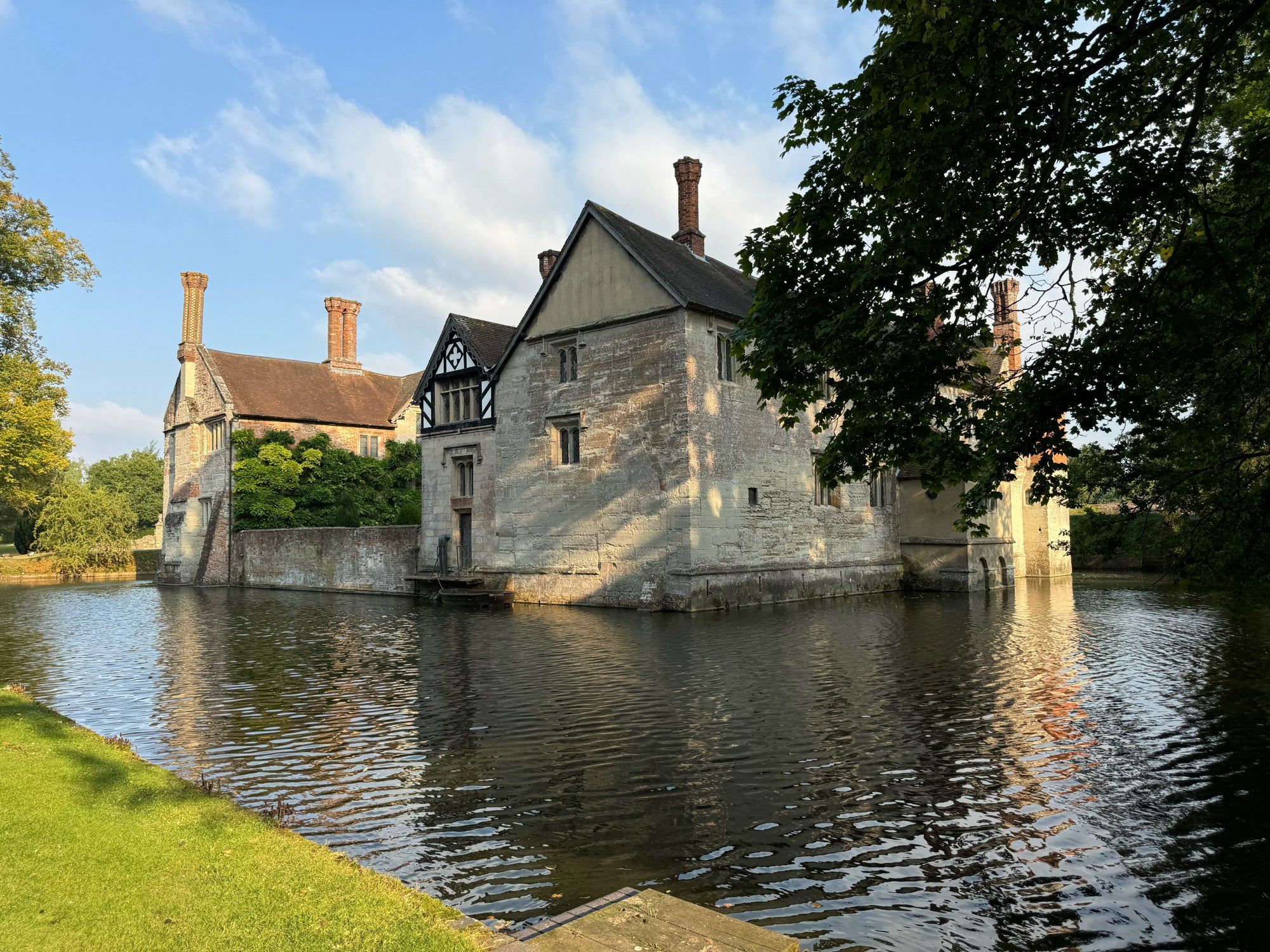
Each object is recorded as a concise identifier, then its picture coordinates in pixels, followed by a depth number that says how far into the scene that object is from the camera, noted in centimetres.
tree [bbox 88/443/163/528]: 7906
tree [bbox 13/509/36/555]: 5591
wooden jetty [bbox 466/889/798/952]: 363
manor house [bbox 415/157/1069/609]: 2300
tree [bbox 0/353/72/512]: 3059
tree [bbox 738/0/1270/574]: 705
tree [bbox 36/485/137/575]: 4609
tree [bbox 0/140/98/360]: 3017
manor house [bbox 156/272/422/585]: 3956
